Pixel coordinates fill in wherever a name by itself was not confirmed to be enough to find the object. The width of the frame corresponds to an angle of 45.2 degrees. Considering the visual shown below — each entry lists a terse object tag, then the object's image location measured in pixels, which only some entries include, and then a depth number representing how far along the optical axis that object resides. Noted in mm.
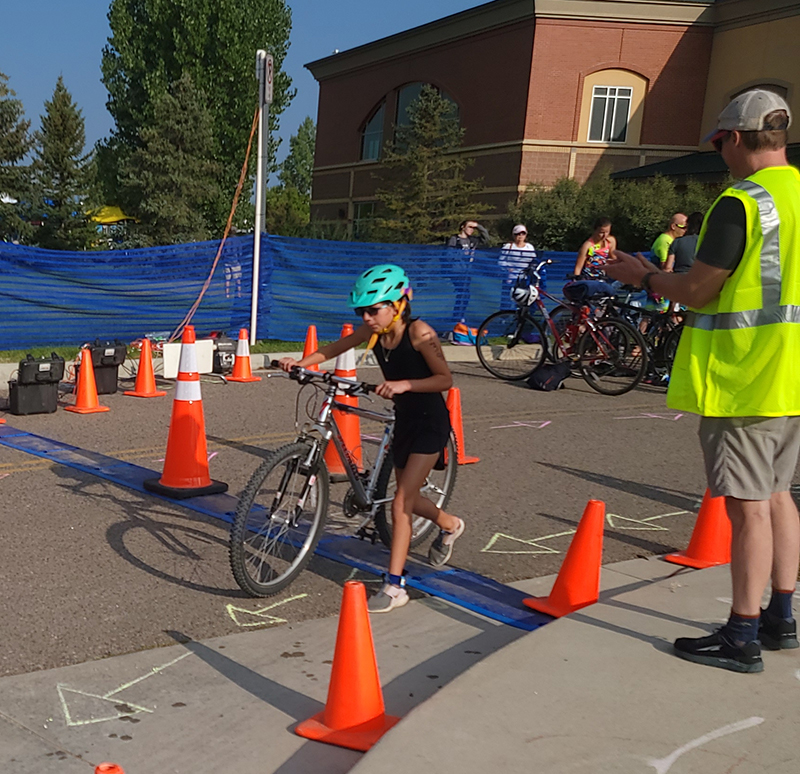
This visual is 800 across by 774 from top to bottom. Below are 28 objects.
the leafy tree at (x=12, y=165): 35188
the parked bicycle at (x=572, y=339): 11891
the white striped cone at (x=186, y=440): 6336
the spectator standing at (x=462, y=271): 16266
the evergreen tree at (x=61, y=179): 37000
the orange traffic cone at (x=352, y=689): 3277
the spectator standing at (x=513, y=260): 16531
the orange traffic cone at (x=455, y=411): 7241
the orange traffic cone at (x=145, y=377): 10375
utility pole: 13883
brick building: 33406
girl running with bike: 4586
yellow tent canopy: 41369
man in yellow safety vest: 3635
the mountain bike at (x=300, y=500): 4555
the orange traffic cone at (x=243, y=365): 11742
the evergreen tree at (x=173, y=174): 36000
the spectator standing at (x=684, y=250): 11969
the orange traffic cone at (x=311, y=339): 11815
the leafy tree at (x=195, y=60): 45594
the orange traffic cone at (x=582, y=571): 4668
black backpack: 12148
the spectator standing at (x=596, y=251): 12839
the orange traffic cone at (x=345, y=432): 6773
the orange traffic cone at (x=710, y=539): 5543
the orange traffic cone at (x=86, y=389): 9352
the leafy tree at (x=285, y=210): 36969
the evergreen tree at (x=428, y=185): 34781
